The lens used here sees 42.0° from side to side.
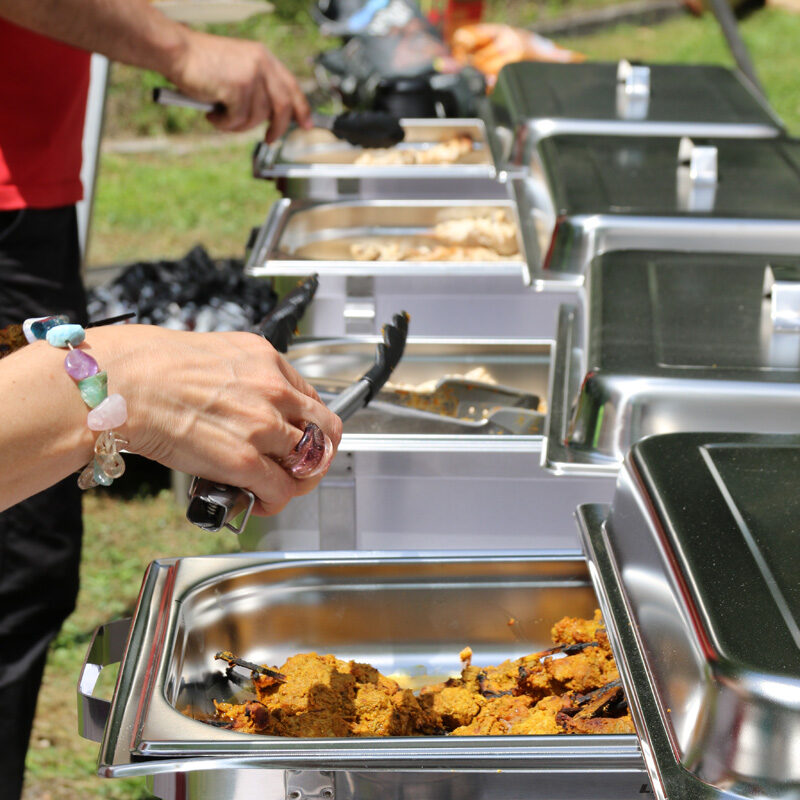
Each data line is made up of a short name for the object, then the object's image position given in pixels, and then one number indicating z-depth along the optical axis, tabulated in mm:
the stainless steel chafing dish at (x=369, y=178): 2408
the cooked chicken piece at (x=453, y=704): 1056
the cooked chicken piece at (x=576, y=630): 1131
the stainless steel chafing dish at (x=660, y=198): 1654
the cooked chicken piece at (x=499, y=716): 1013
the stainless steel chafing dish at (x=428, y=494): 1401
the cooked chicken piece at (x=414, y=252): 2152
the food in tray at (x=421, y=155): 2613
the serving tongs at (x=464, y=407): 1500
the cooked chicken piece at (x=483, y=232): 2170
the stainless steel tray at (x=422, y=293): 1900
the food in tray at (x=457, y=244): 2166
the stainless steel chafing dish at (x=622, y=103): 2213
